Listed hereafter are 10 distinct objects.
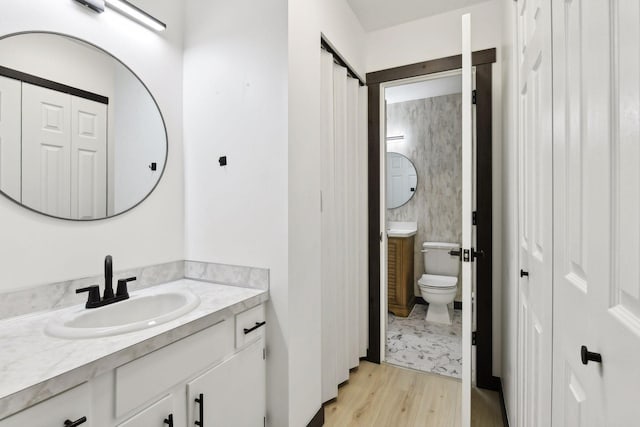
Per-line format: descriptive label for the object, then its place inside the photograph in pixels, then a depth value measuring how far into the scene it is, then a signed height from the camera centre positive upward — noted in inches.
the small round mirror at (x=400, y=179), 151.6 +18.0
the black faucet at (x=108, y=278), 49.6 -10.7
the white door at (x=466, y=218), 57.6 -0.7
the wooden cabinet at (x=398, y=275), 130.6 -26.5
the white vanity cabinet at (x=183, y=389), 31.7 -22.9
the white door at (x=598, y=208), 16.9 +0.5
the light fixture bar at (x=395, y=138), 154.6 +40.0
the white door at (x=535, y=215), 34.4 +0.0
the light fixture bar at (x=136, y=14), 55.9 +39.2
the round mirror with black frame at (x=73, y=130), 45.5 +14.9
